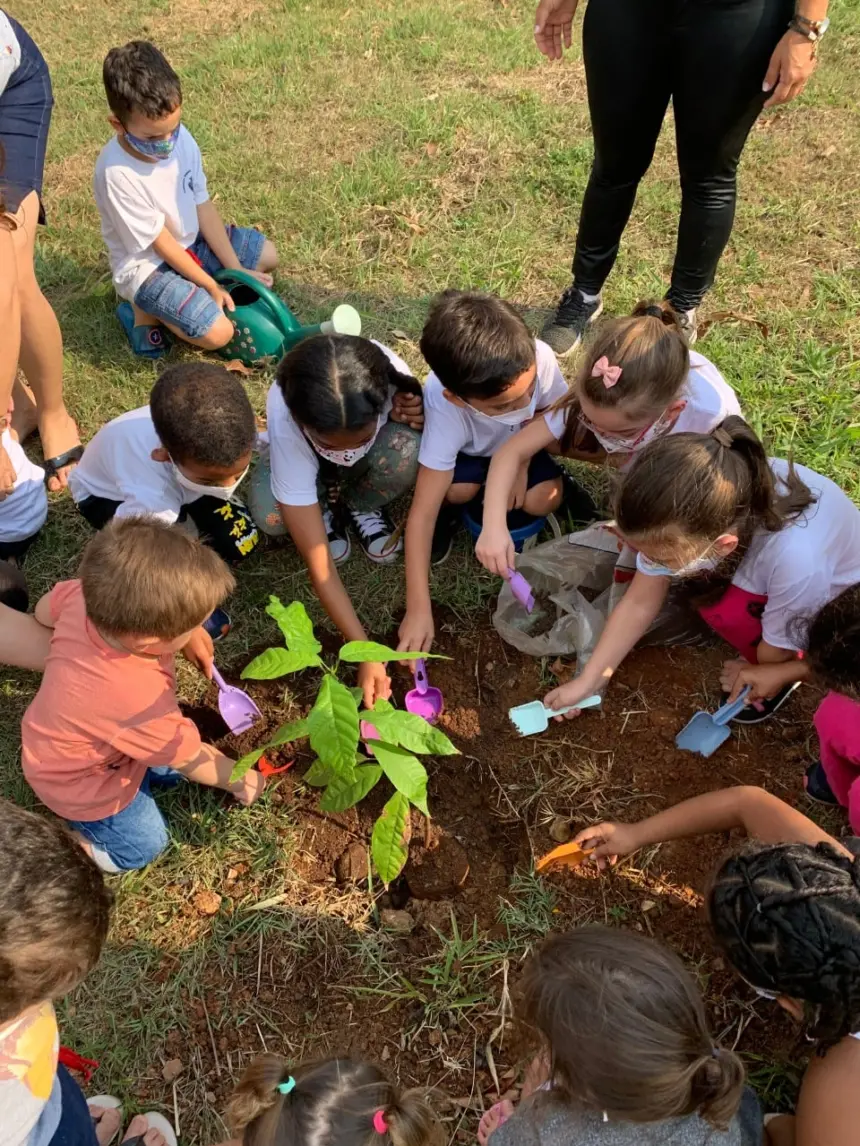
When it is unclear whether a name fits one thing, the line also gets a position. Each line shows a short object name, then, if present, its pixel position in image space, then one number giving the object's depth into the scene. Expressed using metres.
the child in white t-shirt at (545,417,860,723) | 1.90
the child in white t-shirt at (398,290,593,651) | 2.28
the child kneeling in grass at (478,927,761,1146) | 1.32
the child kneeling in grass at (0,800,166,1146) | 1.46
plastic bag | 2.50
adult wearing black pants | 2.32
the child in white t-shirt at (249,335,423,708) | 2.23
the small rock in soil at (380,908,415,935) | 2.11
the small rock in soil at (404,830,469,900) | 2.18
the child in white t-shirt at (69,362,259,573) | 2.31
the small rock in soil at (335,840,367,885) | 2.20
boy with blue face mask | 3.18
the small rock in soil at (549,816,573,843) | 2.21
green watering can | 3.46
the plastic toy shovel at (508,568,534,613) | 2.52
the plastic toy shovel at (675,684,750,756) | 2.32
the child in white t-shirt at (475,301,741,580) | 2.12
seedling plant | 1.78
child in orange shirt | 1.88
